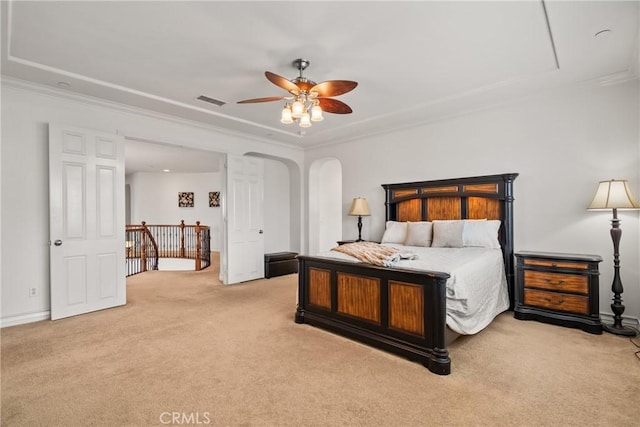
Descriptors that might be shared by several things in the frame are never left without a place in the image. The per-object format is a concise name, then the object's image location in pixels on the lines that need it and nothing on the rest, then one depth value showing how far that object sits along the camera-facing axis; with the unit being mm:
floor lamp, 3086
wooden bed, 2473
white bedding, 2633
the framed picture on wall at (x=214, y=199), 10930
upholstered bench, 6160
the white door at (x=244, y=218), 5562
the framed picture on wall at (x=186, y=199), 11242
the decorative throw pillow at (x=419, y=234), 4355
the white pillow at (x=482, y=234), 3902
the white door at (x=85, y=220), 3658
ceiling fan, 2782
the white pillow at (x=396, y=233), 4684
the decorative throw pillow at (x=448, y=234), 4016
